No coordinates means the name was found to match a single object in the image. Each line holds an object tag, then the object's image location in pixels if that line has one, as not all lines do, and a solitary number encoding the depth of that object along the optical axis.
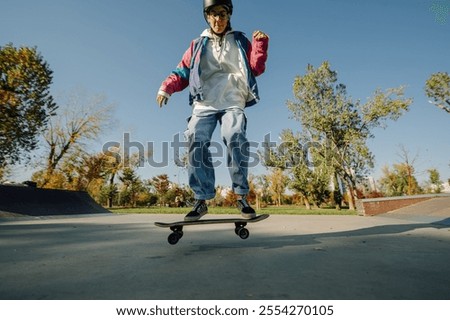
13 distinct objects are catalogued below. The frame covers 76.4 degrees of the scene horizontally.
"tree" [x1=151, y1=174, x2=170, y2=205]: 47.84
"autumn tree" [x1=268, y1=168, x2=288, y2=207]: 44.60
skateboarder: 3.01
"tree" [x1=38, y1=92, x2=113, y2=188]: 26.16
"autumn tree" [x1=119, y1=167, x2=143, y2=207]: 43.04
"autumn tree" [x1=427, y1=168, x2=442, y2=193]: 56.12
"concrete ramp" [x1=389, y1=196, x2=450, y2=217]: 7.93
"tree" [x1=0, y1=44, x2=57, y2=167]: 13.72
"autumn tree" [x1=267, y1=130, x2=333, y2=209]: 24.78
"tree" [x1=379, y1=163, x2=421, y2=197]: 51.56
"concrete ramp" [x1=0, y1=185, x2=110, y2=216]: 9.91
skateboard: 2.67
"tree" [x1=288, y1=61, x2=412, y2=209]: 23.52
